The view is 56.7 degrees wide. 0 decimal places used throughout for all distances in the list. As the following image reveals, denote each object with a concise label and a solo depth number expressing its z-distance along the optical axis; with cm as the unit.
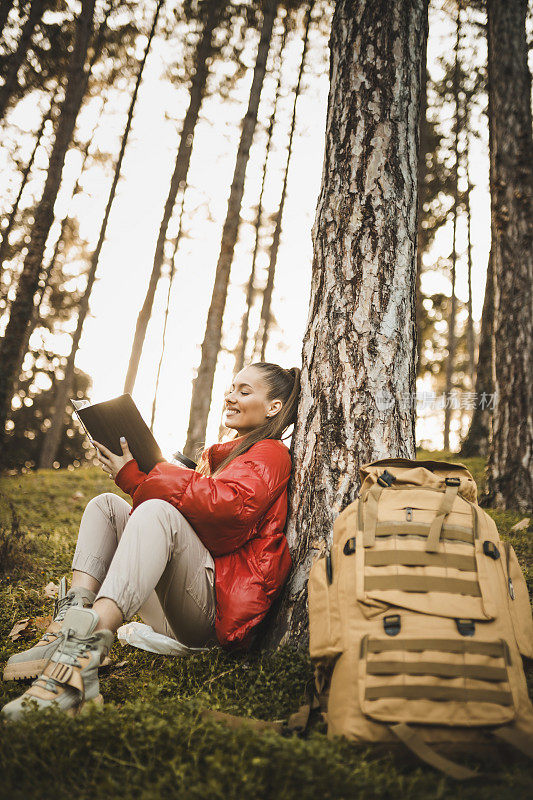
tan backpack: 168
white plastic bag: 271
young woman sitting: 206
